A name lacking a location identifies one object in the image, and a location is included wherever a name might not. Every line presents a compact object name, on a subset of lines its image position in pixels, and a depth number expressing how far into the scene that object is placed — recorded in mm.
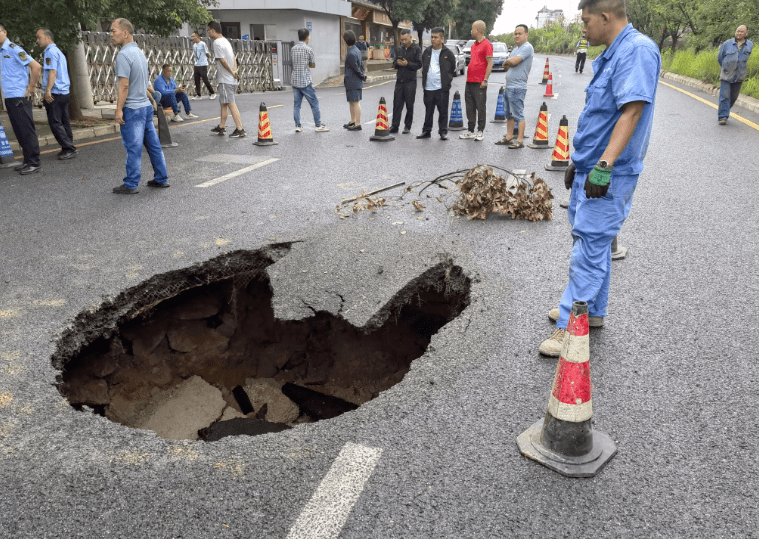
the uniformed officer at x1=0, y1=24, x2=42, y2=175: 7598
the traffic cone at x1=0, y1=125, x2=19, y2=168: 8320
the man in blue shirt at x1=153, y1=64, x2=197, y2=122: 12820
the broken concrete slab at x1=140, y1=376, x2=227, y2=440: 4141
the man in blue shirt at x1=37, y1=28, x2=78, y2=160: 8336
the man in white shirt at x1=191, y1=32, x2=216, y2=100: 17312
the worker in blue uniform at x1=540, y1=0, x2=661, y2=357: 2838
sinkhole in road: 3965
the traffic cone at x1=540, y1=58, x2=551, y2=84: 24328
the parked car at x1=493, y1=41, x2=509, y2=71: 32844
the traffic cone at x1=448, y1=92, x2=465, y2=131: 12445
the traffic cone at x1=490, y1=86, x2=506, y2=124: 13914
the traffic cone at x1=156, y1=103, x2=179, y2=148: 9945
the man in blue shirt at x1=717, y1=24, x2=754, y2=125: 11547
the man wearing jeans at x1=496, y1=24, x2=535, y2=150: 9422
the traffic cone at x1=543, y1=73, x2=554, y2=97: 19188
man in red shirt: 9844
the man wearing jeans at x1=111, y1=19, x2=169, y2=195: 6527
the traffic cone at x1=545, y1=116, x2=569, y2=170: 8266
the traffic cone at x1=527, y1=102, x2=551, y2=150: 9883
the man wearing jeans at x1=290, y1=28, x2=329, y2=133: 11047
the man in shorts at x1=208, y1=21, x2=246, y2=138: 10383
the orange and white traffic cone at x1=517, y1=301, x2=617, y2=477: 2396
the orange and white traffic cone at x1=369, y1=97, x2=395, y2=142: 10836
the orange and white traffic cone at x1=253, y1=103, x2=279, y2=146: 10234
